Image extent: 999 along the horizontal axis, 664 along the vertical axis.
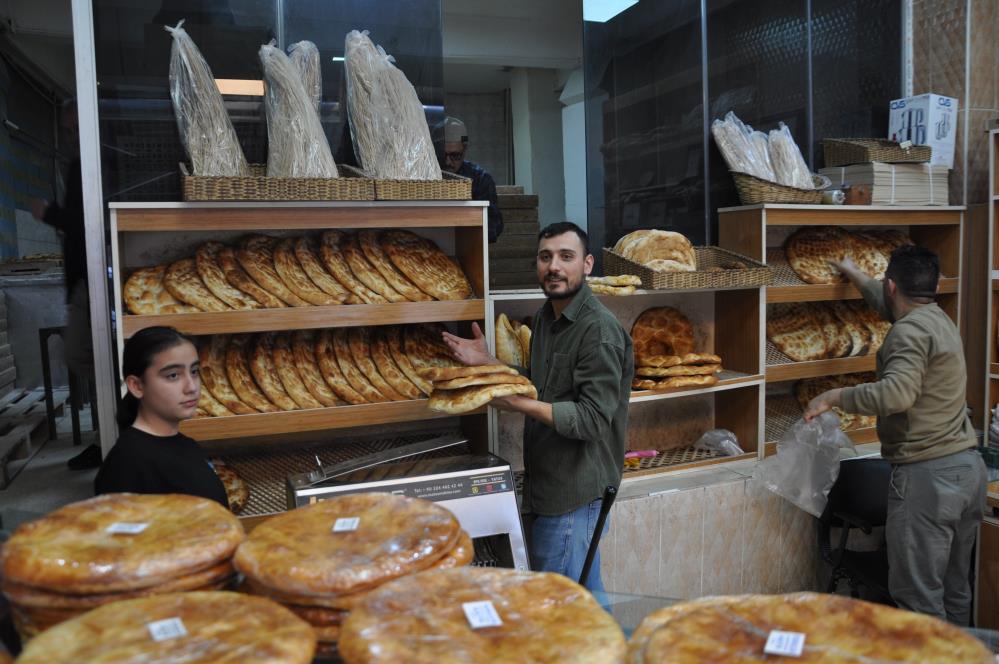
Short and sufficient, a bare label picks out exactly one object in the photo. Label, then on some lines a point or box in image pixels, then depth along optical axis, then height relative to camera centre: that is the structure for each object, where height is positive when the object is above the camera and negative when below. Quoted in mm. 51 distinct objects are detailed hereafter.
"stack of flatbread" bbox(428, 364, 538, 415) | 2396 -384
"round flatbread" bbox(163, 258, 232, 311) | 2764 -48
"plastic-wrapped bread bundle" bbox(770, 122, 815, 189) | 4090 +481
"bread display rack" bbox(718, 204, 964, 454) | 3820 +18
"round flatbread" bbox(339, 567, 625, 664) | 891 -446
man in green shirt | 2529 -476
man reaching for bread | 2992 -742
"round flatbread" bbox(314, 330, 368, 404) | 2949 -393
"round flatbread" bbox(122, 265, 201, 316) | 2682 -72
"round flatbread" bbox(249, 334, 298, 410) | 2867 -387
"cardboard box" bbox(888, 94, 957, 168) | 4312 +709
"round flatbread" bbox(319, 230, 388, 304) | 2945 +12
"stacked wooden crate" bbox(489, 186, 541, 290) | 4766 +115
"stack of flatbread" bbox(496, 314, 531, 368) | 3229 -338
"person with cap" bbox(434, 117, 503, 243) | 3474 +474
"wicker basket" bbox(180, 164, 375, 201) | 2572 +288
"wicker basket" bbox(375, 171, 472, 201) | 2812 +284
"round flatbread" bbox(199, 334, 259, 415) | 2814 -378
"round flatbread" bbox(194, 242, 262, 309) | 2811 -35
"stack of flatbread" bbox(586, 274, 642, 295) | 3287 -106
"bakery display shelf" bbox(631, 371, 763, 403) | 3418 -602
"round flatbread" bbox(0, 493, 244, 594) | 991 -370
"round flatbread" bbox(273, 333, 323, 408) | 2889 -396
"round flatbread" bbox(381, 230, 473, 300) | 3066 +4
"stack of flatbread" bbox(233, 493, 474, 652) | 1024 -400
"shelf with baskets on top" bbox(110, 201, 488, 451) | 2637 -129
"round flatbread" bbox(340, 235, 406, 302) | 2982 -25
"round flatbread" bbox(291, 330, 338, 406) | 2938 -378
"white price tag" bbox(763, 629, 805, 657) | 916 -469
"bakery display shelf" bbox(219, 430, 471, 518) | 2945 -801
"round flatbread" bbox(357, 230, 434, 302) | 3014 -9
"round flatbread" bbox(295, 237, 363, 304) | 2928 -12
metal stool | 3016 -420
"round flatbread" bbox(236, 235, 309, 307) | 2848 +28
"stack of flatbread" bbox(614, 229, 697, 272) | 3539 +35
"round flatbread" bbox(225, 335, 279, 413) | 2839 -394
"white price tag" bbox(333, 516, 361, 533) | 1169 -392
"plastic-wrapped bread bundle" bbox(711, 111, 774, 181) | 4004 +561
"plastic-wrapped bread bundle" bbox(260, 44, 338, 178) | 2842 +523
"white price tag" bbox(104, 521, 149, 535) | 1102 -362
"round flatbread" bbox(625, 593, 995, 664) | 910 -474
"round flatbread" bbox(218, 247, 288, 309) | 2818 -37
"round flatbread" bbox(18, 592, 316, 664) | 852 -418
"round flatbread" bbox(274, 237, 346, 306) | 2873 -29
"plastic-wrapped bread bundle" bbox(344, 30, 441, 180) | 2982 +573
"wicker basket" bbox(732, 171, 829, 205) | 3764 +305
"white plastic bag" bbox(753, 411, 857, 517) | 3473 -962
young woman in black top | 1853 -384
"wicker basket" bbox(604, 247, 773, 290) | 3379 -72
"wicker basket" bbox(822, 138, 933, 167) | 4086 +532
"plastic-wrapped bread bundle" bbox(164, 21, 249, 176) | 2779 +593
